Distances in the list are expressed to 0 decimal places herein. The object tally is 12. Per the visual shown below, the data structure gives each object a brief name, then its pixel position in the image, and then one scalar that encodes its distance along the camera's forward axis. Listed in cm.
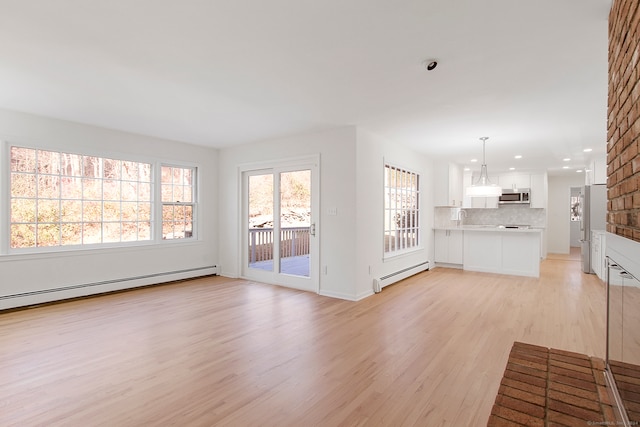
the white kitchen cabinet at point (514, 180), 889
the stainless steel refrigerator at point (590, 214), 656
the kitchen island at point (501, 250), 620
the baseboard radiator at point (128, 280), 423
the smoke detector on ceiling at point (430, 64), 268
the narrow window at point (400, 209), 557
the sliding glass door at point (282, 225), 521
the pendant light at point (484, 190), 579
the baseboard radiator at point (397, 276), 503
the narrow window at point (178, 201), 577
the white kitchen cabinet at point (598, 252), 554
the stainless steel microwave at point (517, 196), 880
